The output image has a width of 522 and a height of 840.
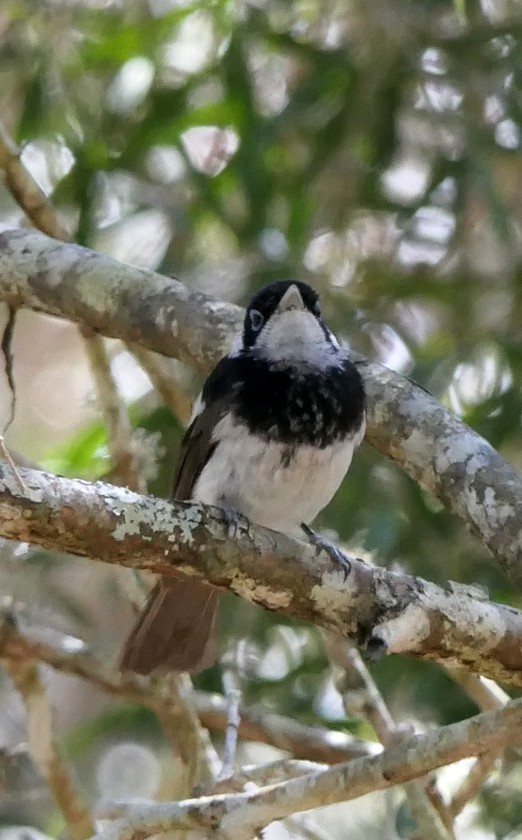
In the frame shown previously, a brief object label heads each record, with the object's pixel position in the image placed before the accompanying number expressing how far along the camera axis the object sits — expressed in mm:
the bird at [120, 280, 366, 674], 5262
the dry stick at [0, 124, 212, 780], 6227
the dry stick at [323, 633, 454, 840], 5227
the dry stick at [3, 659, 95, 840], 5953
